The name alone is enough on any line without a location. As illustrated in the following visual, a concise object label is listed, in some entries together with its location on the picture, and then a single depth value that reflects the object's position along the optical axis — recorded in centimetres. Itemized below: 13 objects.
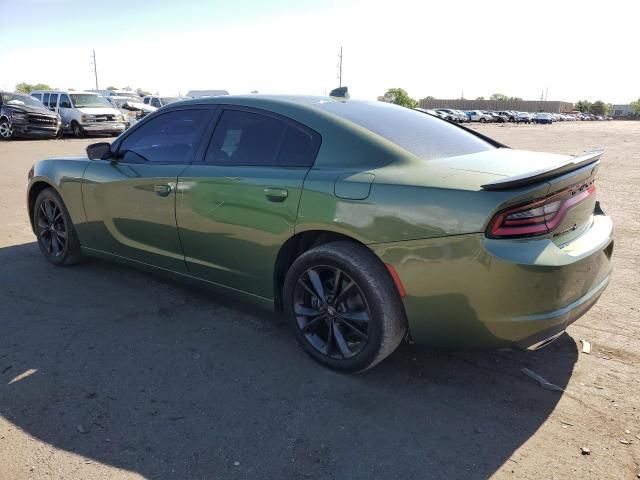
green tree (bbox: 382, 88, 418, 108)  10456
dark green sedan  256
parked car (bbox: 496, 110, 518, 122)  7706
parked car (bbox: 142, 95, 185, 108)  3241
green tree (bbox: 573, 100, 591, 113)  14775
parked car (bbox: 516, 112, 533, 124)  7775
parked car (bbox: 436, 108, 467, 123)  6019
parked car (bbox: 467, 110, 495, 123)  6944
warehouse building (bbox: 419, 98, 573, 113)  12719
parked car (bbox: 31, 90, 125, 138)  2144
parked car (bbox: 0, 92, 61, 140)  1955
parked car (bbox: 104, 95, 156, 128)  2815
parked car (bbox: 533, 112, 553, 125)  7612
